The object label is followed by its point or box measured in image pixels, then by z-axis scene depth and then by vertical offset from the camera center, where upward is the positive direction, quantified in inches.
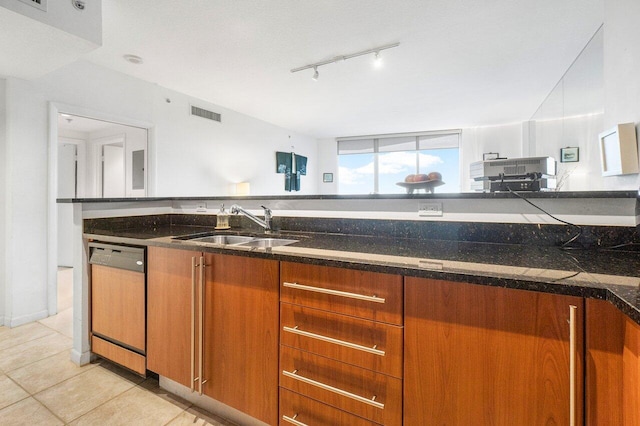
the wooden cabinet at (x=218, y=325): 49.6 -20.7
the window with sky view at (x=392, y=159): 250.9 +50.3
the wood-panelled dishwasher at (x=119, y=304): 65.1 -20.9
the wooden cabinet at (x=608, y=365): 27.6 -14.9
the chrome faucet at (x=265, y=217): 74.9 -0.6
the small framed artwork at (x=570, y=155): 110.7 +23.4
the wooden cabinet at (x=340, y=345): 39.4 -19.1
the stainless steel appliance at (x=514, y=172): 64.4 +13.1
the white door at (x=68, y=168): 200.7 +32.6
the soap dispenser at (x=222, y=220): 84.0 -1.5
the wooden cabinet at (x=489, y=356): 31.1 -16.4
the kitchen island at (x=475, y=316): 29.7 -12.0
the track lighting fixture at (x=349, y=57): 114.2 +65.4
